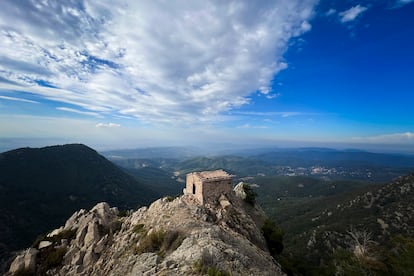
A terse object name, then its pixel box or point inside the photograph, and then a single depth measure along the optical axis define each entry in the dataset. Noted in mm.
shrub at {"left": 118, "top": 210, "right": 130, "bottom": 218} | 40181
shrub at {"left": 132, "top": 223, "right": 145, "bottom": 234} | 27595
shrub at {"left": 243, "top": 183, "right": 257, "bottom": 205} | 41062
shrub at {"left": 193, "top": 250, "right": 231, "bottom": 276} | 16253
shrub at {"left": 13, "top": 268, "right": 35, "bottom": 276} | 28500
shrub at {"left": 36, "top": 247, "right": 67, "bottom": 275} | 29016
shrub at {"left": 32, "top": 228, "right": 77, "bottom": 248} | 33438
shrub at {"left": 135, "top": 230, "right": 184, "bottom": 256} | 21600
